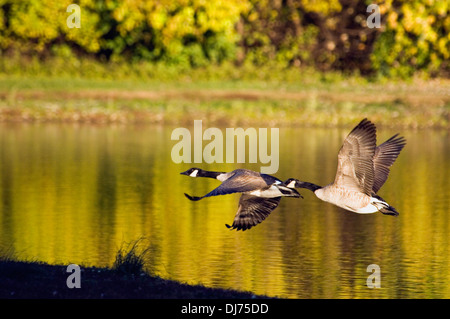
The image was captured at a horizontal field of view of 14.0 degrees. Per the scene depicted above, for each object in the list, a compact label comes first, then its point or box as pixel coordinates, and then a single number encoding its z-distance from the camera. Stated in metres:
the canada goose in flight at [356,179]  15.93
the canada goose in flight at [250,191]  15.80
